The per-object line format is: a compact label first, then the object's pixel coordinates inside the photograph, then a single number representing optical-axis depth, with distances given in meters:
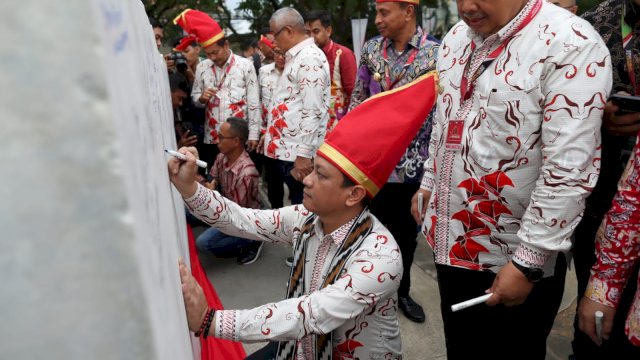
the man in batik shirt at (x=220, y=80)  3.70
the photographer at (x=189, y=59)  4.33
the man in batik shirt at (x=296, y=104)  2.94
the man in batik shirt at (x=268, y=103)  3.58
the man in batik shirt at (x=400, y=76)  2.35
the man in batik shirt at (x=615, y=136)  1.24
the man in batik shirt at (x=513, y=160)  1.12
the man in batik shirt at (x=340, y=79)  3.81
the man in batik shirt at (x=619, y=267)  1.09
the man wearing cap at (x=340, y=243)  1.21
